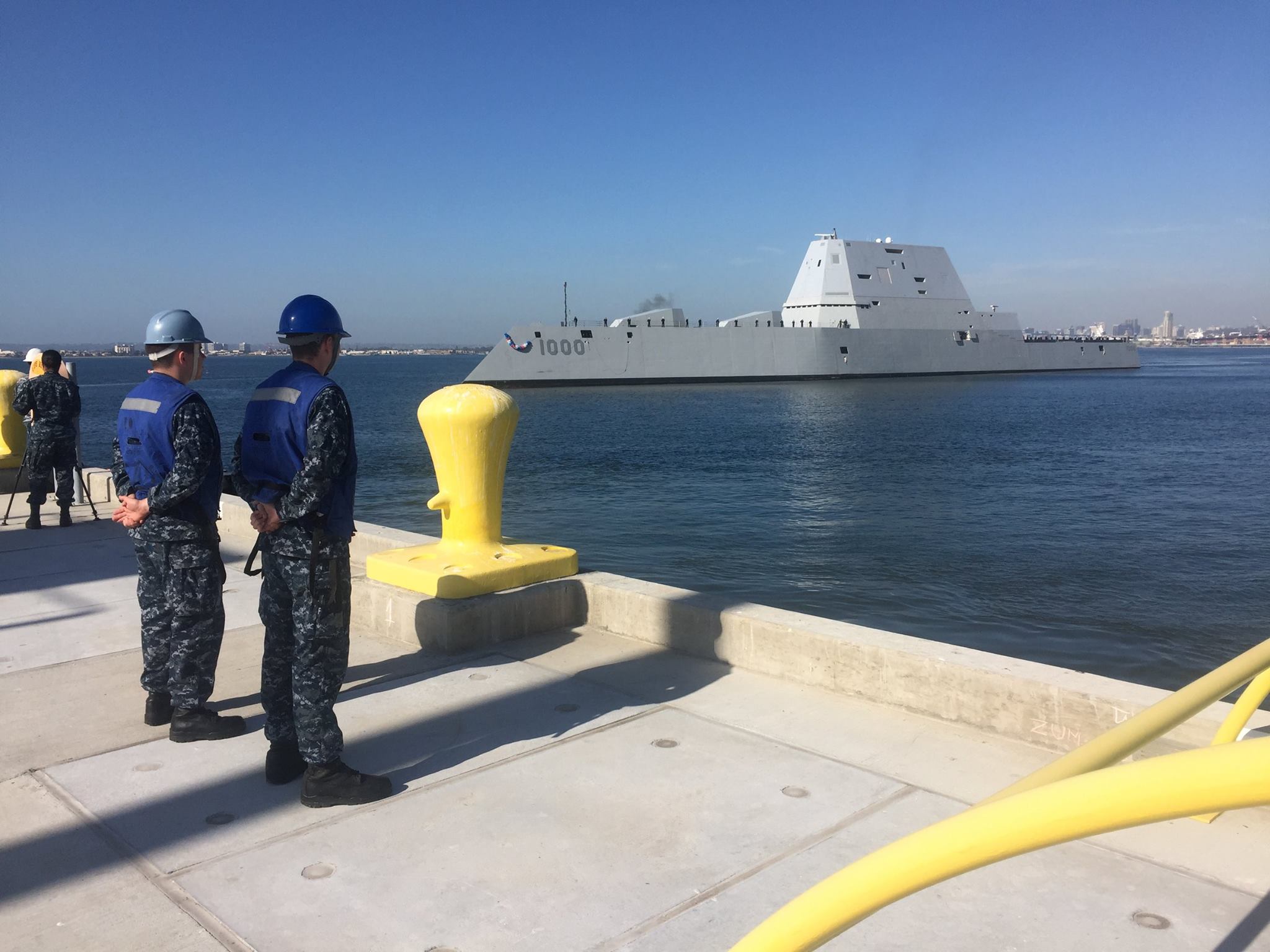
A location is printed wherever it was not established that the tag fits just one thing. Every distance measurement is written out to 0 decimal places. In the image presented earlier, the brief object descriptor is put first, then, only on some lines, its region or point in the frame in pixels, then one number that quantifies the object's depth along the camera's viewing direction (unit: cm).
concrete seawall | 335
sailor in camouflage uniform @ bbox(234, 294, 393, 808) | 303
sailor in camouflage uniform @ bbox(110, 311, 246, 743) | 352
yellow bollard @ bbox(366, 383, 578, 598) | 486
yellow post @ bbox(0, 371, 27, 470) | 1018
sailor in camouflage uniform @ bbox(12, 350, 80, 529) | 798
